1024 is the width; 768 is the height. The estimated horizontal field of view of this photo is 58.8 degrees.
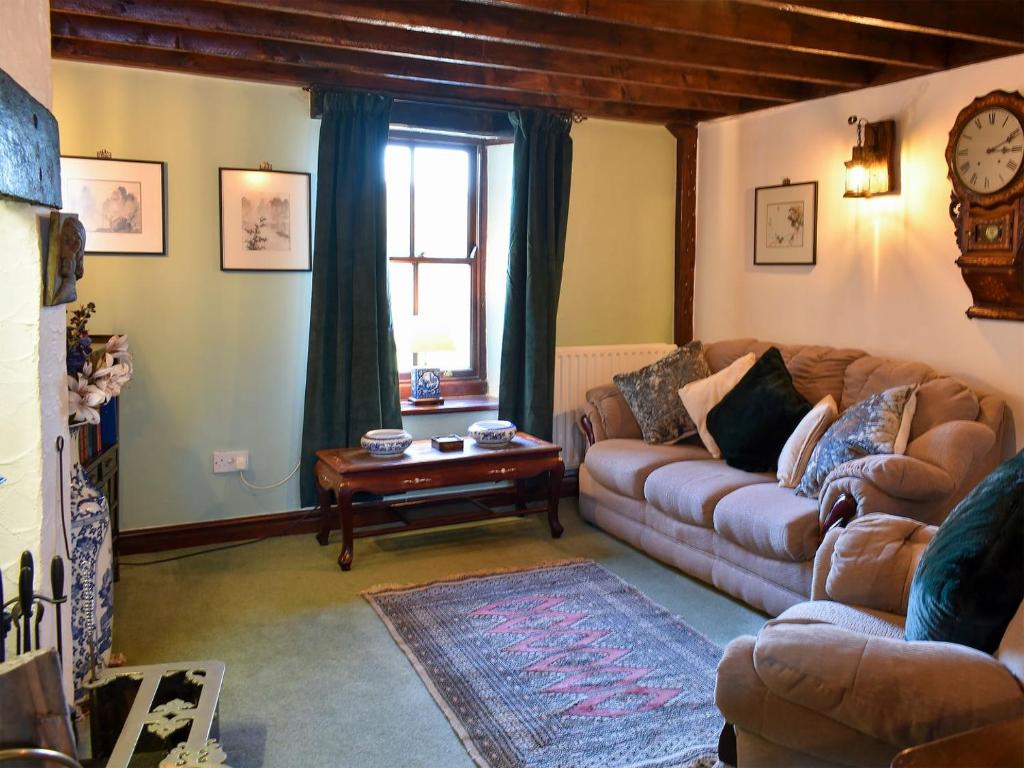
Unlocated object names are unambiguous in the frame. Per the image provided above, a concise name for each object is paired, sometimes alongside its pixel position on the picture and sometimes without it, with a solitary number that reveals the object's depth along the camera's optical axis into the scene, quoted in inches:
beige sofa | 130.8
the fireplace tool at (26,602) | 60.1
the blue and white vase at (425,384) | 196.7
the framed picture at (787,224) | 191.3
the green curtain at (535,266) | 197.8
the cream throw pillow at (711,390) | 180.1
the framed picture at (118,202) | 164.6
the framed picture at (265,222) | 176.6
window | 198.4
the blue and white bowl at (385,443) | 169.5
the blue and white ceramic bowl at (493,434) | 179.2
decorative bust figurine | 80.7
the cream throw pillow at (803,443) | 151.6
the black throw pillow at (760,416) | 163.8
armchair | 66.6
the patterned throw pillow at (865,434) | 138.2
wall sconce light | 170.6
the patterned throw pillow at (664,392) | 186.5
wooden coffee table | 162.9
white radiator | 211.6
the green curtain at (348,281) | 178.9
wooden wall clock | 146.0
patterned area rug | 104.0
